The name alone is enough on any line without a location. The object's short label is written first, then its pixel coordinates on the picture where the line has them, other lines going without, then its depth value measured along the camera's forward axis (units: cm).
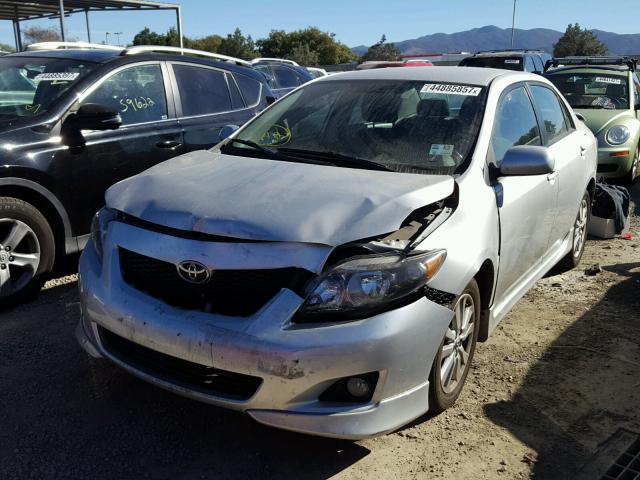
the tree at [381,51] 5733
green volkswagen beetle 839
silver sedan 247
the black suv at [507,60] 1452
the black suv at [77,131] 426
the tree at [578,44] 5178
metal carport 1848
